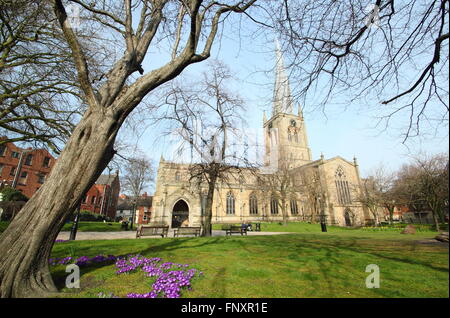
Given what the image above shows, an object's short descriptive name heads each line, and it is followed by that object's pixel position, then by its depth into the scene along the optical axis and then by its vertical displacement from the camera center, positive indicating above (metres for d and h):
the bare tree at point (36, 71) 7.56 +6.17
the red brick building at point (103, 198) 42.94 +3.72
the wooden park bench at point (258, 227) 22.18 -1.74
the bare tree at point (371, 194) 31.29 +2.85
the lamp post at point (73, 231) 10.80 -0.95
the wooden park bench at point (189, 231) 14.15 -1.30
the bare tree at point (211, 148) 12.84 +4.40
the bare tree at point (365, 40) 4.07 +3.94
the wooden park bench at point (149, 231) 13.10 -1.24
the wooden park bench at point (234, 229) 16.83 -1.45
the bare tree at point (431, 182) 20.72 +3.09
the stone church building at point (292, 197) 29.05 +2.57
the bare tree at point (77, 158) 2.97 +1.00
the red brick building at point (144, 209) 50.34 +1.01
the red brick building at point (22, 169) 32.53 +7.81
